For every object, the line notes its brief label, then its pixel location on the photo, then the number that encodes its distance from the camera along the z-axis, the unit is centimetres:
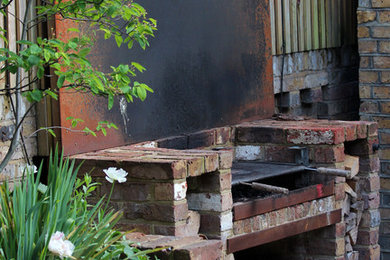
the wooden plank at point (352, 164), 662
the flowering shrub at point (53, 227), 389
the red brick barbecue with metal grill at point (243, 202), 499
